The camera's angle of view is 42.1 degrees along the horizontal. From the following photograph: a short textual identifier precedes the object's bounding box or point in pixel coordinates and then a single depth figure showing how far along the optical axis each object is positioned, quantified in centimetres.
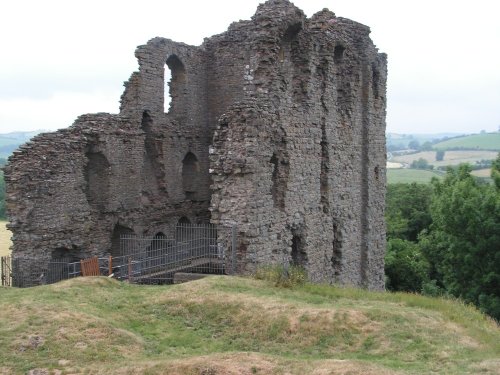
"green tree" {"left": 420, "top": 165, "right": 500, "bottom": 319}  2497
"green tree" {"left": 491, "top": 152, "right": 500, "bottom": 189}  2719
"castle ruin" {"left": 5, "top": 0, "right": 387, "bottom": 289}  1767
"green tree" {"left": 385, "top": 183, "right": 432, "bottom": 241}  4175
